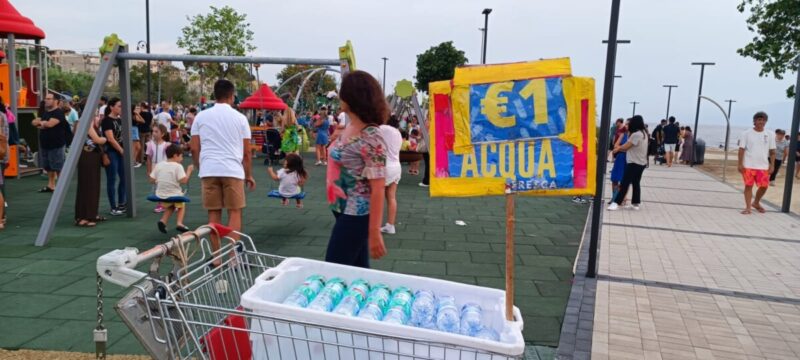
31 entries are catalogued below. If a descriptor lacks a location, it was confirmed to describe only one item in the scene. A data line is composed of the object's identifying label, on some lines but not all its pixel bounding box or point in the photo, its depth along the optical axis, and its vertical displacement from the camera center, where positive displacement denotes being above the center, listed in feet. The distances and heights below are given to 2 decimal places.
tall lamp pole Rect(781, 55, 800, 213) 31.86 -0.94
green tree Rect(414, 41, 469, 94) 131.23 +15.86
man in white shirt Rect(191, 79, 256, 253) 16.15 -1.10
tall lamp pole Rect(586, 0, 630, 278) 16.20 +0.28
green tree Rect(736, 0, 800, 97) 57.59 +11.50
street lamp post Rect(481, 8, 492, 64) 76.65 +14.58
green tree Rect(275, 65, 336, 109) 128.14 +10.60
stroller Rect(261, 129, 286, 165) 51.47 -2.59
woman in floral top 9.46 -0.91
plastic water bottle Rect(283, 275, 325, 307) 6.97 -2.29
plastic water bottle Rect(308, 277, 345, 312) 6.84 -2.28
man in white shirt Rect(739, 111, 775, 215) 30.12 -0.70
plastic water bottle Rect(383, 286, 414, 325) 6.61 -2.32
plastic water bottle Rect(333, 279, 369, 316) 6.77 -2.30
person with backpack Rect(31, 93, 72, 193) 29.76 -1.39
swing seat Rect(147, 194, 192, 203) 21.20 -3.30
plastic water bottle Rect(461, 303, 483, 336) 6.74 -2.46
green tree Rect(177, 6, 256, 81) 88.22 +13.49
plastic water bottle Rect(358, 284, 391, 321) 6.70 -2.31
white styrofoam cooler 6.08 -2.38
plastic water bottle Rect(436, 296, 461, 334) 6.75 -2.42
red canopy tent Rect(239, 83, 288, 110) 51.52 +1.76
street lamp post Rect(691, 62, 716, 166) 71.77 +3.50
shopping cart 6.27 -2.57
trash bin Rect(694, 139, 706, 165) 73.26 -1.79
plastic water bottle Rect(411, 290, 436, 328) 6.88 -2.41
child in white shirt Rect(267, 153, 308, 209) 24.56 -2.55
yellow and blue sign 8.44 +0.06
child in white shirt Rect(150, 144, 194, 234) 21.63 -2.65
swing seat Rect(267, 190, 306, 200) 24.43 -3.42
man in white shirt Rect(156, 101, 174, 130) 50.20 -0.38
